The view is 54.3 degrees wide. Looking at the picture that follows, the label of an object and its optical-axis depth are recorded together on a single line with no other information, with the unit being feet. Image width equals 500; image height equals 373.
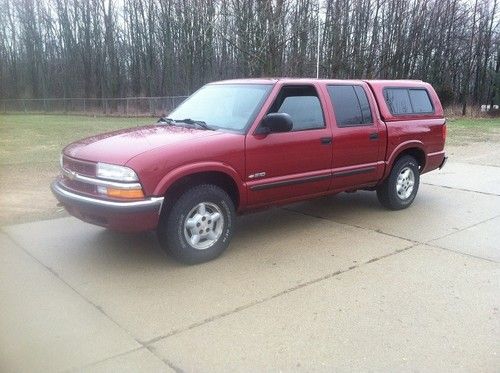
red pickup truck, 14.10
